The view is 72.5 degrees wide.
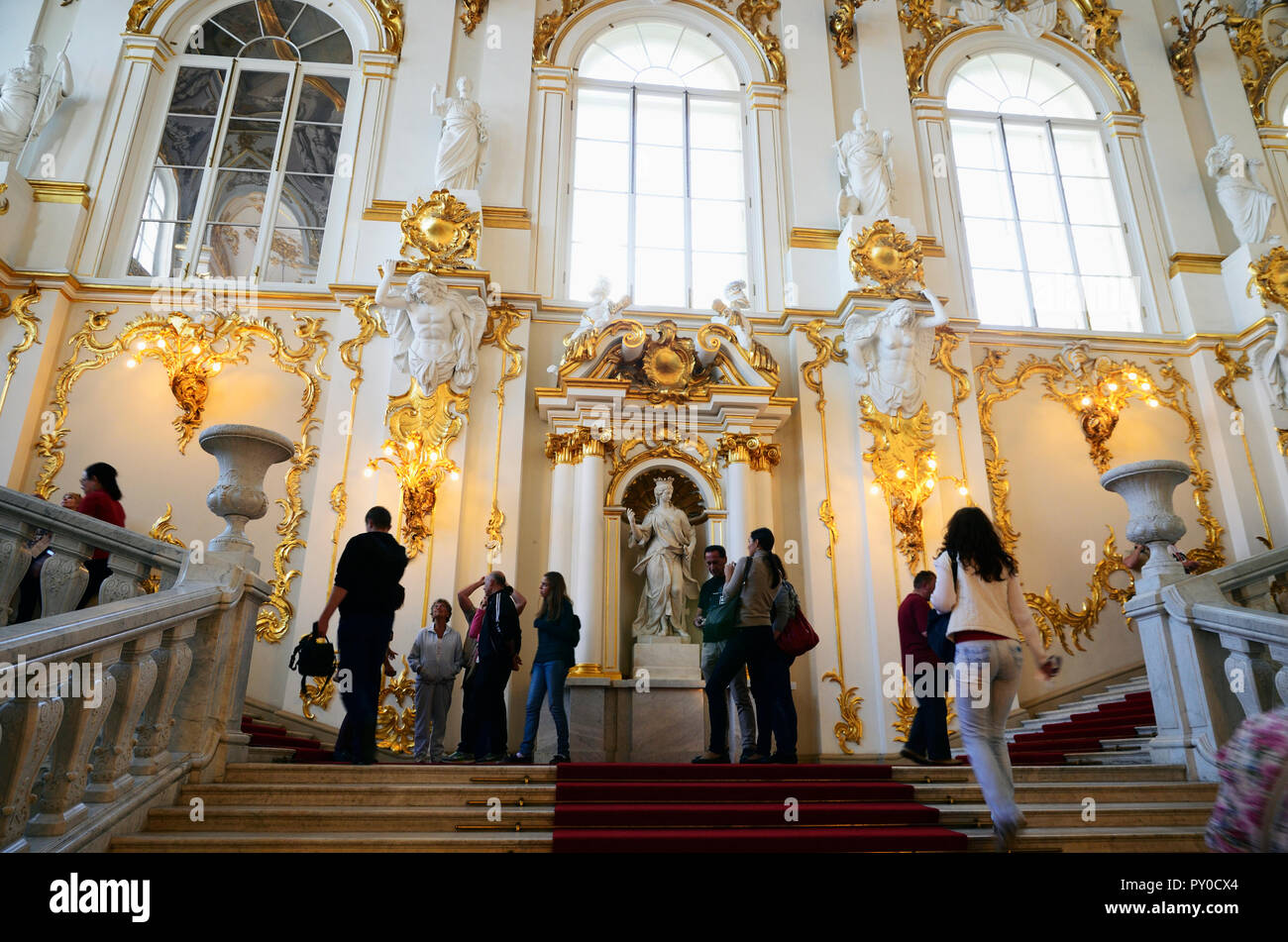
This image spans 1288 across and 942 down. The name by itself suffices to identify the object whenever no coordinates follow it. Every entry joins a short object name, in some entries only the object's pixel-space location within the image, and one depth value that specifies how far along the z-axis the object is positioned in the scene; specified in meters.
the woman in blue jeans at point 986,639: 3.23
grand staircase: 3.35
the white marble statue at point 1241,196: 9.37
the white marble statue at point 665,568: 7.54
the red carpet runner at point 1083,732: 6.21
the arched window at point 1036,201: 9.59
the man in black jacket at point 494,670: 5.63
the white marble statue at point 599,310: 8.07
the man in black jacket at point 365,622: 4.54
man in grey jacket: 6.25
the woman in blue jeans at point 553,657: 5.55
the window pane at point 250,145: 9.18
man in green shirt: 5.39
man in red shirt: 5.48
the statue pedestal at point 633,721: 6.80
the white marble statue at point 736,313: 8.22
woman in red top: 4.44
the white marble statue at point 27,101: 8.32
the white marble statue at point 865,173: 9.03
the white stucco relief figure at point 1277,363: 8.62
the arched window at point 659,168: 9.22
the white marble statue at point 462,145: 8.51
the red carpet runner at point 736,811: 3.37
